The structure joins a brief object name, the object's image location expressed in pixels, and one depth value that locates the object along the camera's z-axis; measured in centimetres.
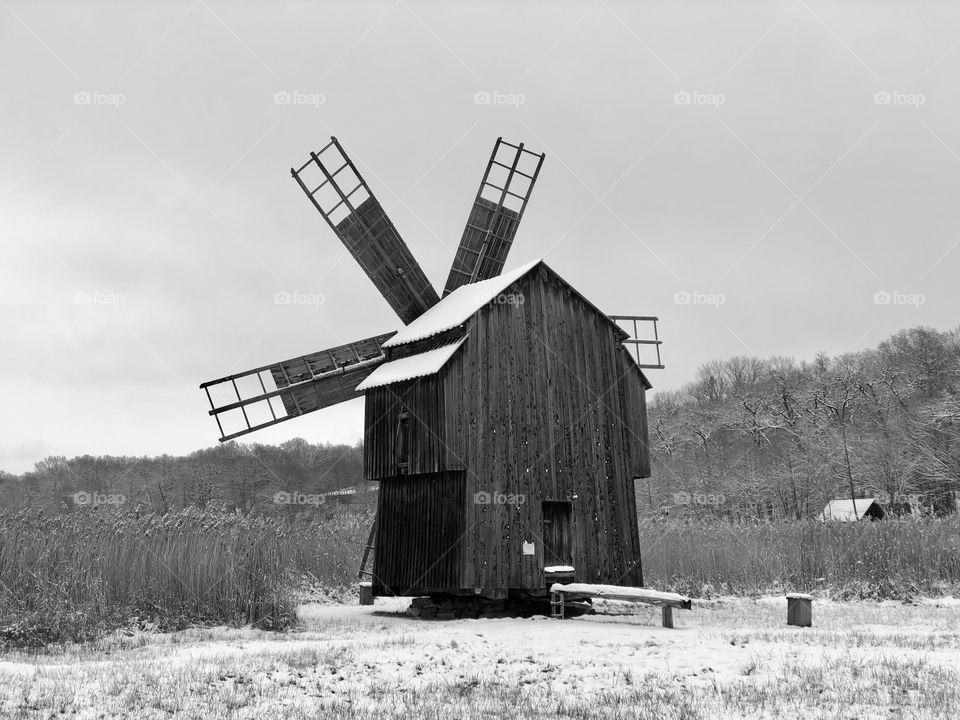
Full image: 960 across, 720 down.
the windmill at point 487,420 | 1761
